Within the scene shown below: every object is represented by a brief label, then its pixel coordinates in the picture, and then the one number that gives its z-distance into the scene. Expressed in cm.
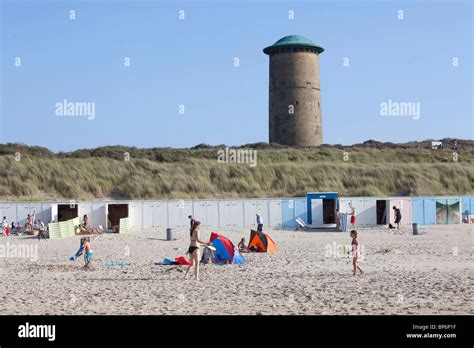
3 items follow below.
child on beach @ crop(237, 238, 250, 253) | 1947
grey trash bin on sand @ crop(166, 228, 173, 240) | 2456
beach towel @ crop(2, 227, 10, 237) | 2681
